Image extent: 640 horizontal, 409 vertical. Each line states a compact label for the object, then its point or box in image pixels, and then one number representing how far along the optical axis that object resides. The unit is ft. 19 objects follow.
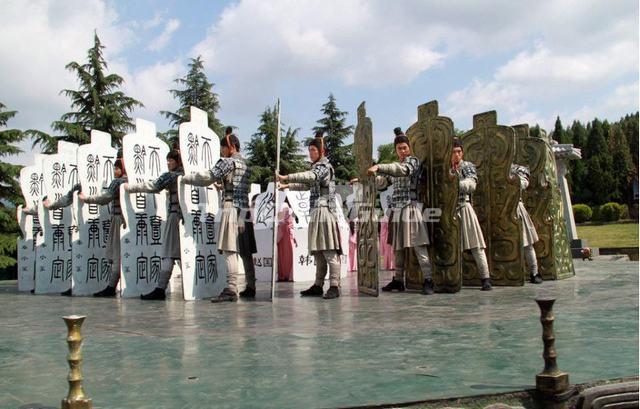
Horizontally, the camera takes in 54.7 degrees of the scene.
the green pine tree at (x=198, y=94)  81.10
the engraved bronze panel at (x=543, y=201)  28.58
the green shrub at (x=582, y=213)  110.42
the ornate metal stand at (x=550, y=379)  9.45
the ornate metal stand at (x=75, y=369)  8.68
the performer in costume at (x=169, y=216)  24.48
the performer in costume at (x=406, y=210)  24.11
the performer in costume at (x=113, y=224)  26.45
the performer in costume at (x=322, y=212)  23.73
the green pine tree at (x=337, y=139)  96.94
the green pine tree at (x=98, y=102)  72.28
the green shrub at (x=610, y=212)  108.47
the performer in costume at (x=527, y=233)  26.86
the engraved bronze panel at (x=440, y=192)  24.47
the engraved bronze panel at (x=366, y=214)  23.56
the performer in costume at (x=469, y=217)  24.68
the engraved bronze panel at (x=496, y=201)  26.00
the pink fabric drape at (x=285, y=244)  34.55
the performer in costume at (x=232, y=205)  23.34
